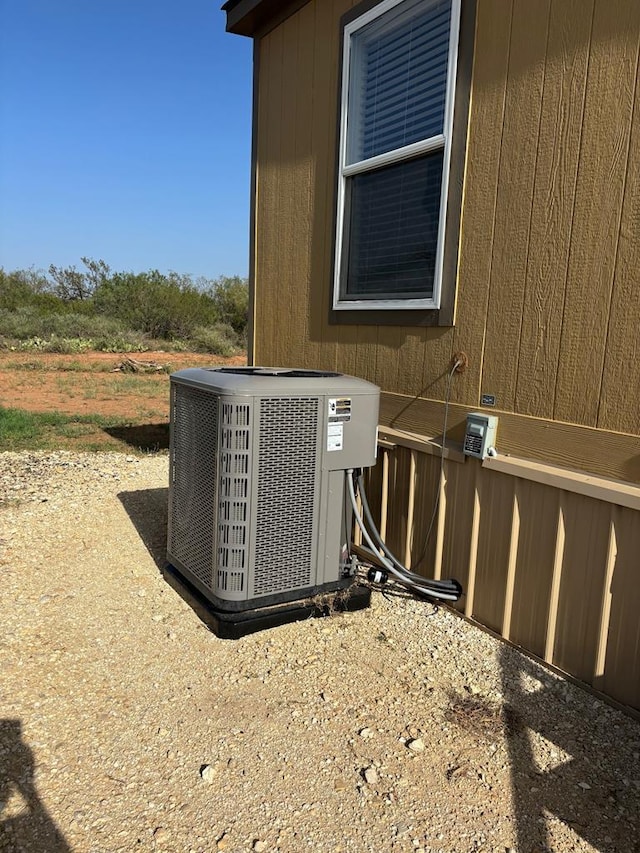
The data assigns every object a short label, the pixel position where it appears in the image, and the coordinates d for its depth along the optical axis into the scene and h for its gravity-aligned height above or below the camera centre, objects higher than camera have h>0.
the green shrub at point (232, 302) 29.43 +1.61
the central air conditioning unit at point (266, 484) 2.66 -0.67
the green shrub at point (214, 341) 22.52 -0.27
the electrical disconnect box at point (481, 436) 2.79 -0.41
